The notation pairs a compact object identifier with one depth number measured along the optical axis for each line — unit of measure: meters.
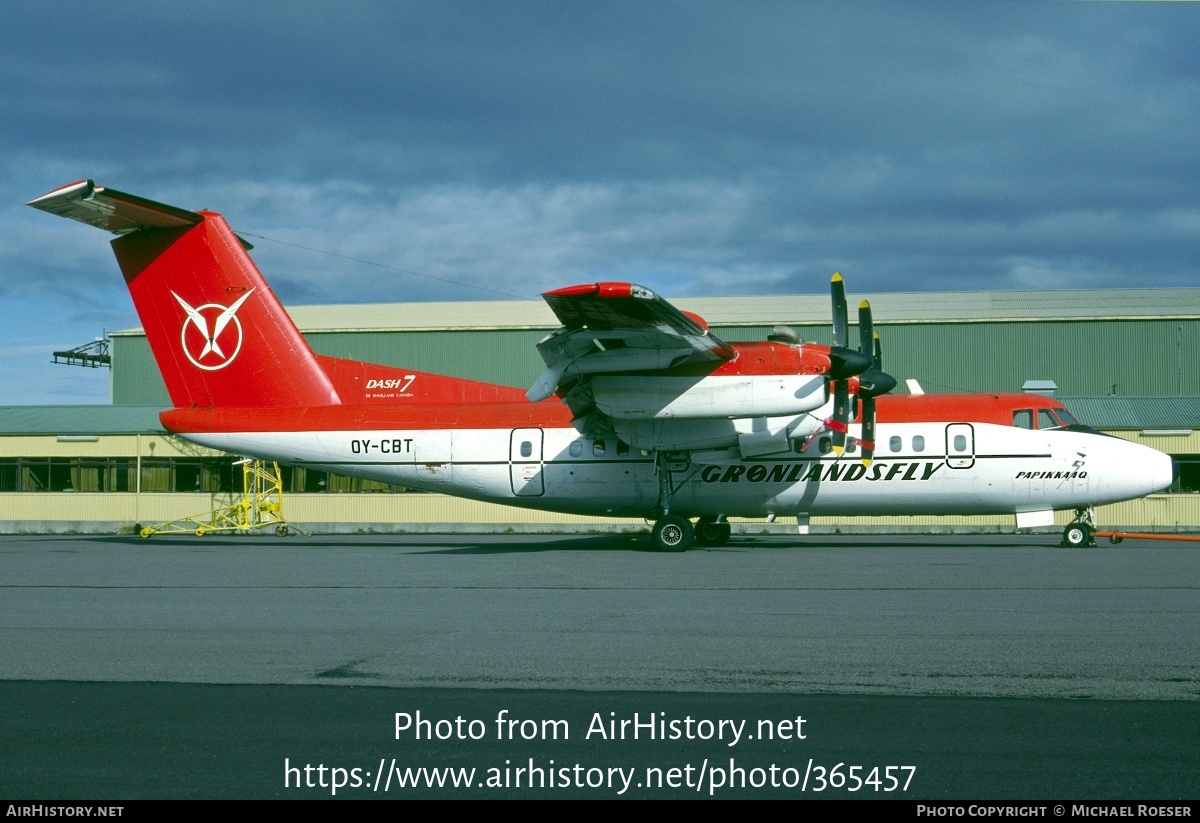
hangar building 35.66
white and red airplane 20.23
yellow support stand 33.66
